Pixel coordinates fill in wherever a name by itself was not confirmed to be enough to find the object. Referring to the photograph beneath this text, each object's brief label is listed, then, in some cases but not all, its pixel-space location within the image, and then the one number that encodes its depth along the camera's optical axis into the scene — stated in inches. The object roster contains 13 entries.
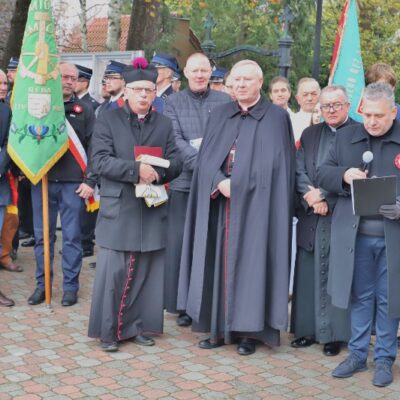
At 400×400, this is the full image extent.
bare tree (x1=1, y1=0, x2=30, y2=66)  476.4
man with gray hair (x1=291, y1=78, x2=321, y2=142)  281.7
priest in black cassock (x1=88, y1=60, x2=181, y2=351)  235.3
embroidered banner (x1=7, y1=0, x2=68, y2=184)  268.5
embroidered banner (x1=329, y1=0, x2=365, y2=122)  296.5
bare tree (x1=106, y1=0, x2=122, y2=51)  728.5
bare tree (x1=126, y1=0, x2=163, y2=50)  563.2
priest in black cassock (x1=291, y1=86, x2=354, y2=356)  239.0
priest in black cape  235.0
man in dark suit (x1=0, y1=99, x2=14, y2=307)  283.3
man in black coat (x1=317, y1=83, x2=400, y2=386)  210.4
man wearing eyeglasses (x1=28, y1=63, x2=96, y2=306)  280.8
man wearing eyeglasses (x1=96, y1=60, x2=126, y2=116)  338.3
